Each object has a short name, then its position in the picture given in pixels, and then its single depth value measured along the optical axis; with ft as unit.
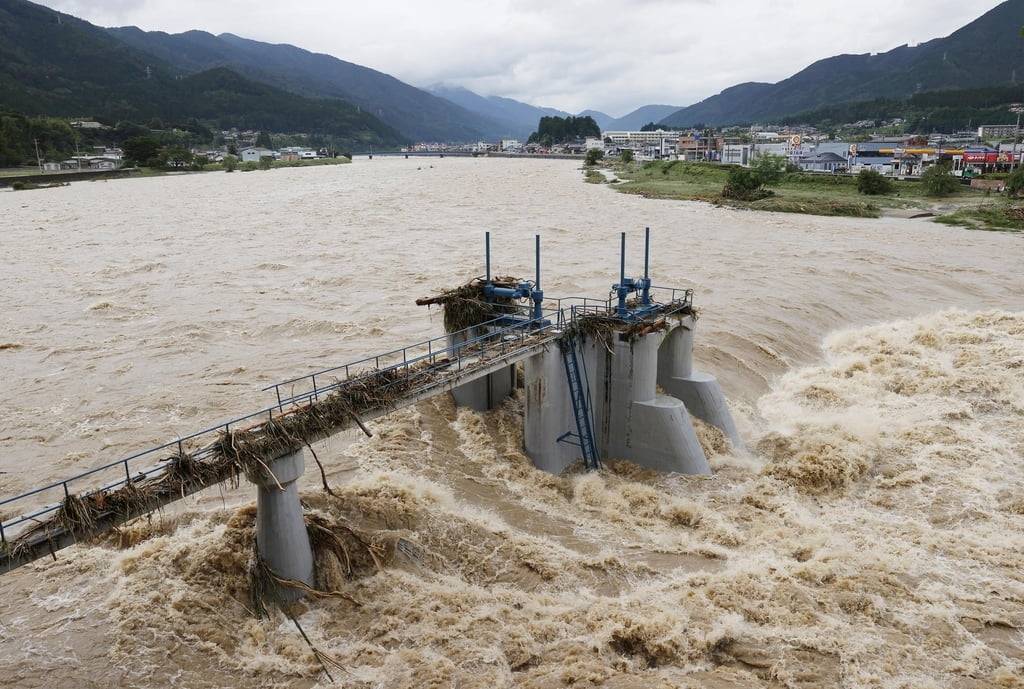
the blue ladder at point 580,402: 65.26
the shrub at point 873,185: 295.07
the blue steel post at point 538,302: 65.57
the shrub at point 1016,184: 263.29
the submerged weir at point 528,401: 40.57
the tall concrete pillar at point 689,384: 72.54
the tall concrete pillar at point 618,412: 64.28
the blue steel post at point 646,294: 70.08
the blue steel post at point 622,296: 66.03
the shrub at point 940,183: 284.41
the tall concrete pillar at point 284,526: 42.89
